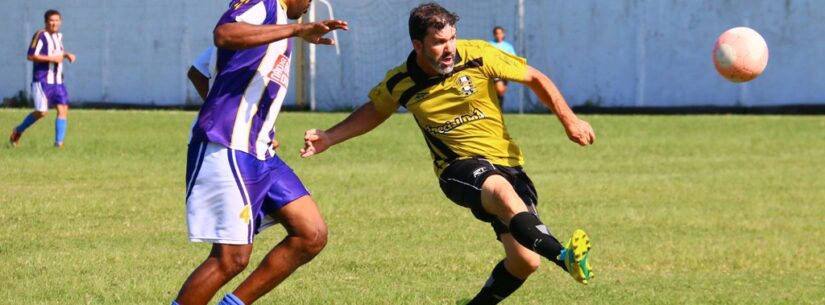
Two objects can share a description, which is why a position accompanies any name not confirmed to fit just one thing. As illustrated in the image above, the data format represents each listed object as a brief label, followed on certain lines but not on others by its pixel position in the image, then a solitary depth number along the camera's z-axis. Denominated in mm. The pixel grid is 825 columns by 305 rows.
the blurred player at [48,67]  39338
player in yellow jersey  13700
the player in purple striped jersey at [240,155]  11706
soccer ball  17513
